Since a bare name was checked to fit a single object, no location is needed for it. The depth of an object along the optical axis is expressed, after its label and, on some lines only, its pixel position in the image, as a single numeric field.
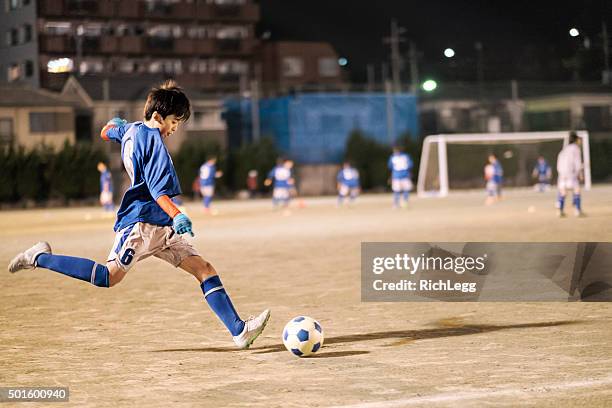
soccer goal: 42.06
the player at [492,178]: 33.34
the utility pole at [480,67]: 62.09
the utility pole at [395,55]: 55.16
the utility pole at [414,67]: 61.84
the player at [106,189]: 32.72
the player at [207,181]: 32.28
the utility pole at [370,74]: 67.69
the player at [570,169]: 22.12
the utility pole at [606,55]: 46.33
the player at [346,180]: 35.66
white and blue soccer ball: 6.80
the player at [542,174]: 41.66
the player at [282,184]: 33.06
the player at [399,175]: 30.81
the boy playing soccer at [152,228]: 6.55
